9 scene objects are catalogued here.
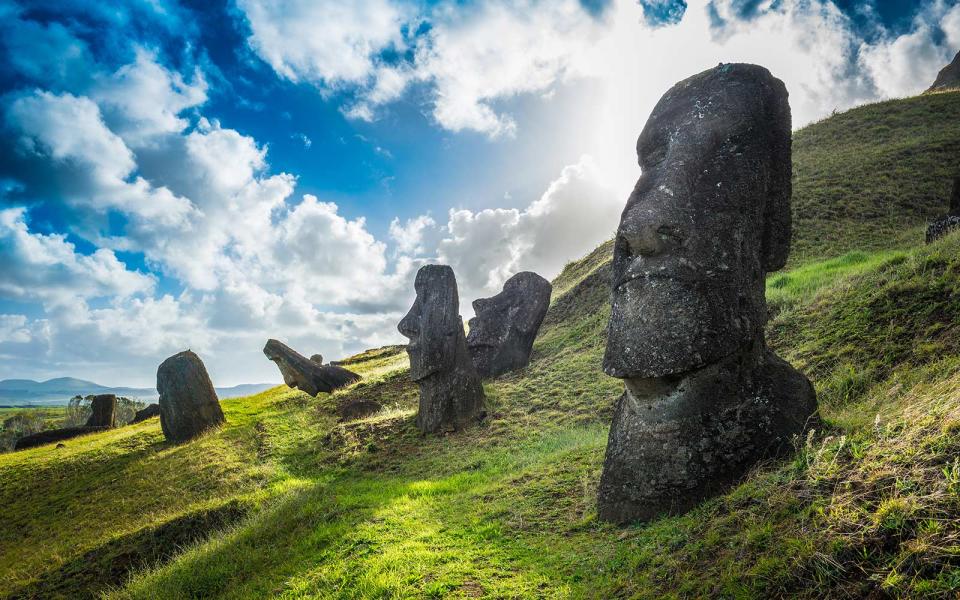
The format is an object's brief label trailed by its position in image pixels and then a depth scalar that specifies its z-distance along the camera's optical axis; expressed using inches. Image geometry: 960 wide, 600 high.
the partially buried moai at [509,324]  800.9
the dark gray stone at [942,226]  491.0
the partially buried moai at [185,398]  693.9
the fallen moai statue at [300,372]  880.3
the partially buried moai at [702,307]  209.3
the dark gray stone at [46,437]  908.0
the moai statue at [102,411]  1032.2
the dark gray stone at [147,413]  1102.2
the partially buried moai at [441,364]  591.2
